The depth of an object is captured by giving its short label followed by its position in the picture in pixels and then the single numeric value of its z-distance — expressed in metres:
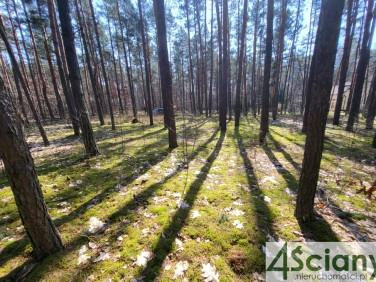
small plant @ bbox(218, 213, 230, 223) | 2.97
